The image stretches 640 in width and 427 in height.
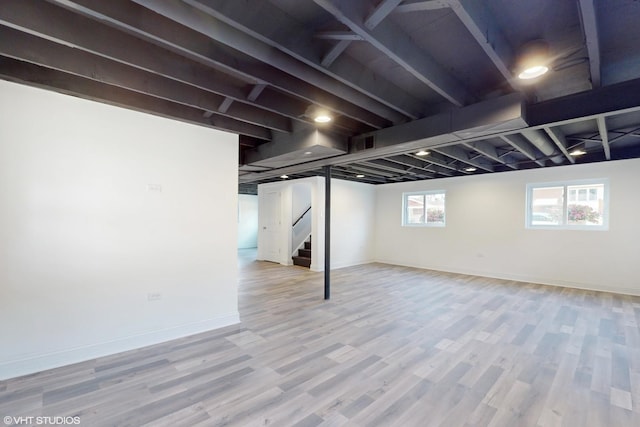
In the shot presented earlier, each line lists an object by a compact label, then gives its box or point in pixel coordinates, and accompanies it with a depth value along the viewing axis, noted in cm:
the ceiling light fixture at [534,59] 197
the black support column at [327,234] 481
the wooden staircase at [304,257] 784
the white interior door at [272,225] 855
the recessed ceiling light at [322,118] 299
